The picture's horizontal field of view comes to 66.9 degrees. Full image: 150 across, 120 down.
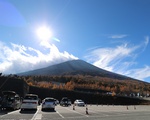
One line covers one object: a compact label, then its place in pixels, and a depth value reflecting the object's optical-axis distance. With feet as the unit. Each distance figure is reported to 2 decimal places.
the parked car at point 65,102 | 79.35
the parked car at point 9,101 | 42.56
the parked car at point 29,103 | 42.36
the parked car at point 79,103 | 81.44
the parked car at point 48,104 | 46.65
